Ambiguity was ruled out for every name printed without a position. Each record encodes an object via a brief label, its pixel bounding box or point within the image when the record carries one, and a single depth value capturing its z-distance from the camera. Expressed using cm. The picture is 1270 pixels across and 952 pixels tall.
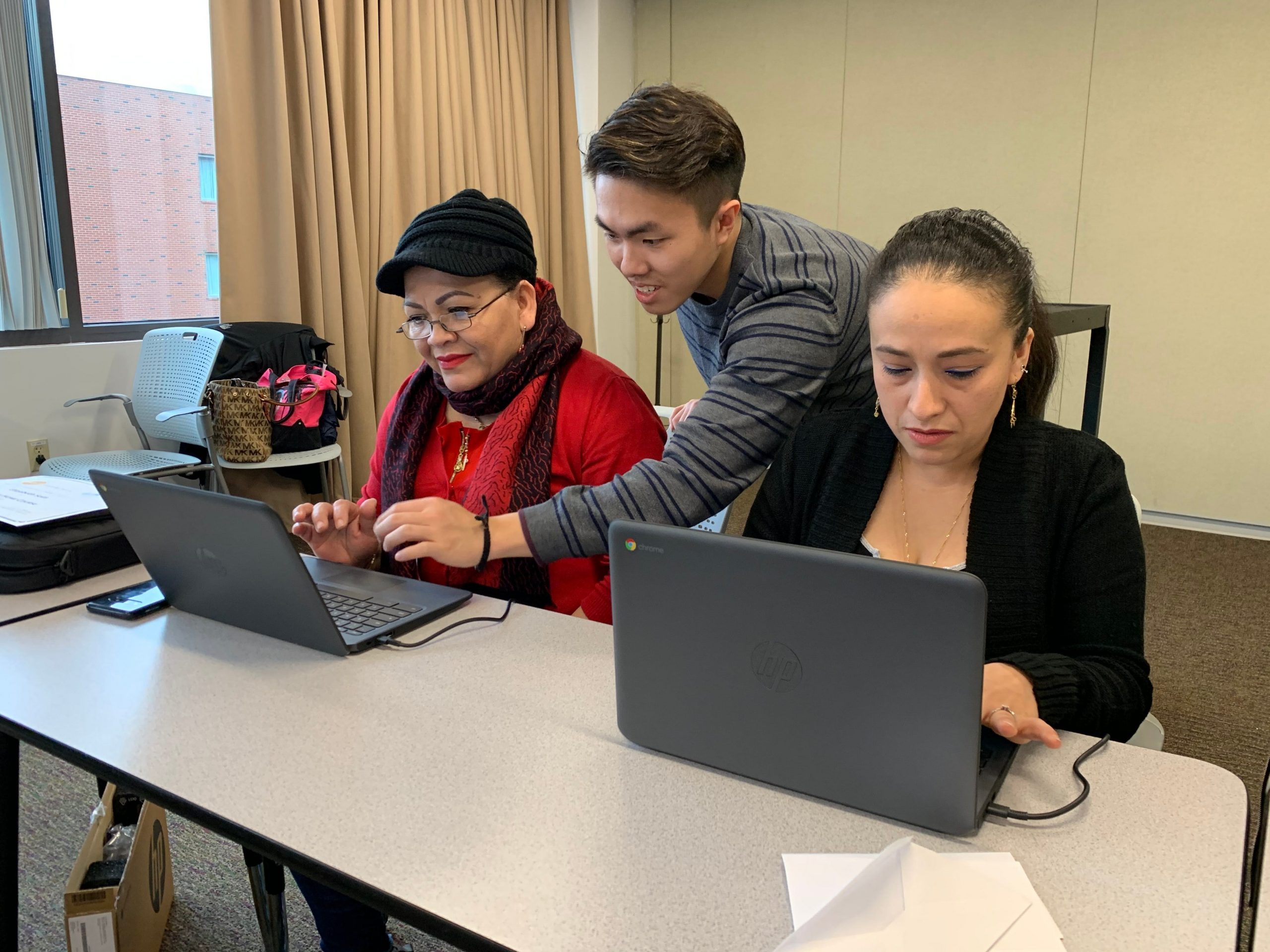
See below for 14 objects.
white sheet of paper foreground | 67
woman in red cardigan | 145
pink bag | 326
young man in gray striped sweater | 124
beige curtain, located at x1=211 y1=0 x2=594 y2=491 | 358
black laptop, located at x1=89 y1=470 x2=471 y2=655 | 108
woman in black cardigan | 102
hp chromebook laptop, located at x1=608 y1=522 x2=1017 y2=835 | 73
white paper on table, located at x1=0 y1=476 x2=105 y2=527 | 145
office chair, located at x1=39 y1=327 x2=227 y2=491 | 312
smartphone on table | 129
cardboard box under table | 135
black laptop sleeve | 138
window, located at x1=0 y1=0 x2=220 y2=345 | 339
